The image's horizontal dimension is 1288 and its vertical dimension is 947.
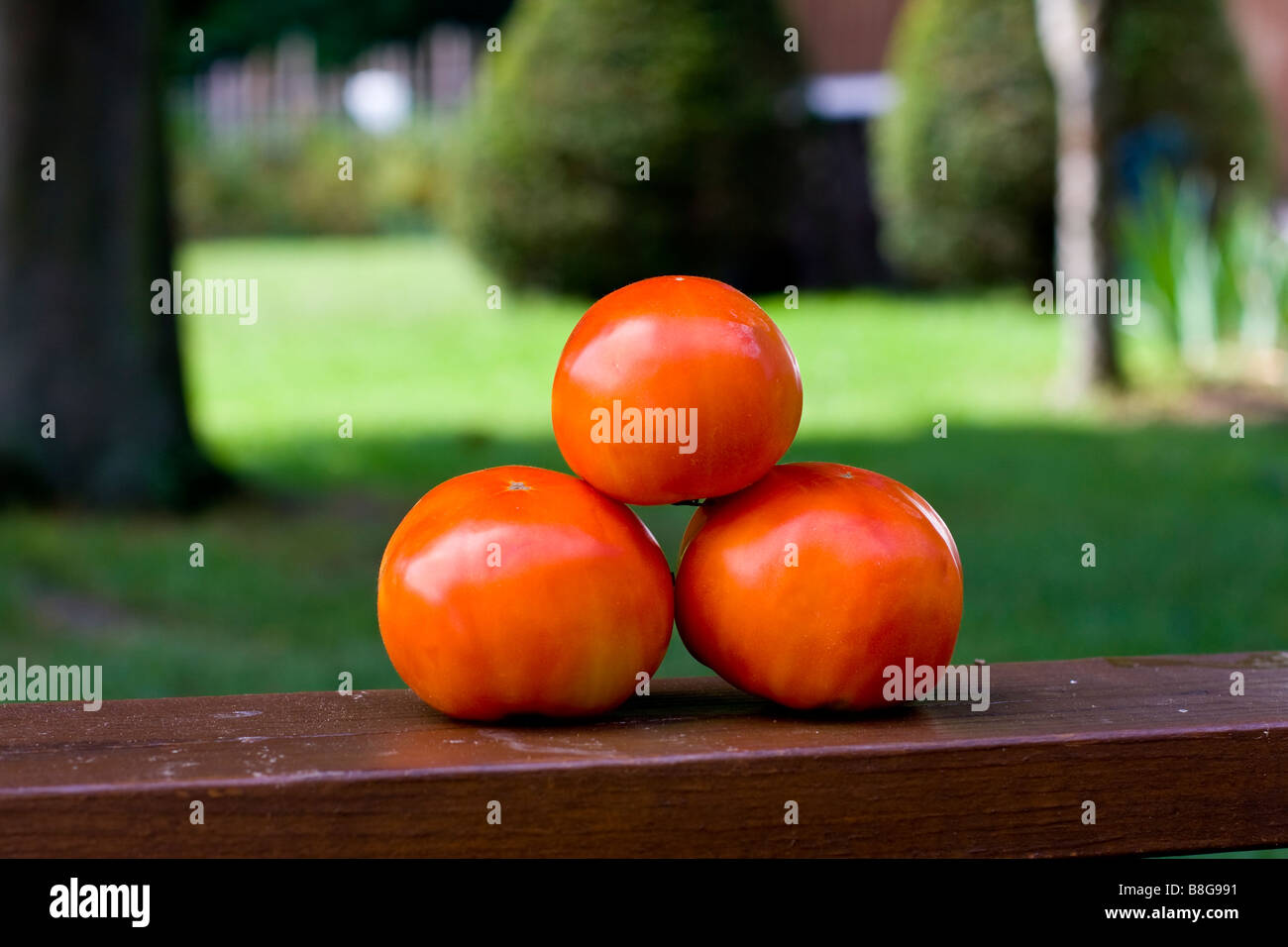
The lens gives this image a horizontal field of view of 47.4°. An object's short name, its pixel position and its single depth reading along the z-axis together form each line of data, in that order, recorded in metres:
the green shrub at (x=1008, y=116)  11.45
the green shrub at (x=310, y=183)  19.48
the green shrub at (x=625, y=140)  11.24
